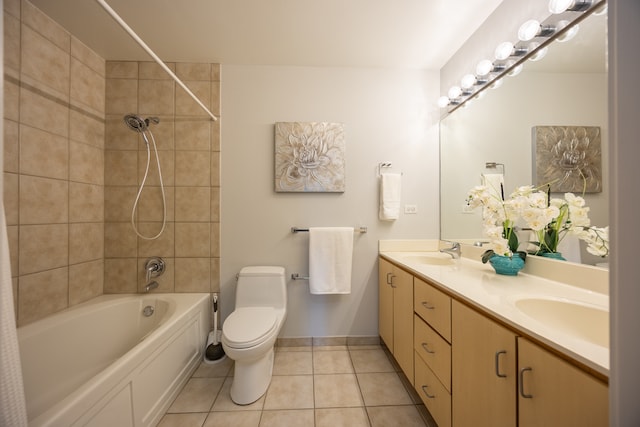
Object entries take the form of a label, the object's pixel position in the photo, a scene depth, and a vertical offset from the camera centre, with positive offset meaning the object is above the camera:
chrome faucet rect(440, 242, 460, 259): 1.68 -0.25
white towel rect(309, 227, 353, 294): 1.78 -0.34
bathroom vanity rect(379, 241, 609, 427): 0.55 -0.40
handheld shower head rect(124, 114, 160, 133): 1.67 +0.68
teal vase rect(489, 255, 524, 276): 1.15 -0.24
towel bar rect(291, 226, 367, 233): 1.84 -0.12
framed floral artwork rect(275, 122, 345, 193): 1.84 +0.47
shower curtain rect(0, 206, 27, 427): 0.59 -0.37
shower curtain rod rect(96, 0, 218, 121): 0.85 +0.77
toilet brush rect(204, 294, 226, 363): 1.70 -0.98
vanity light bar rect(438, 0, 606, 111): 1.00 +0.89
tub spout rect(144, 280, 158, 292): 1.74 -0.55
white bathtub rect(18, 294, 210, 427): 0.89 -0.76
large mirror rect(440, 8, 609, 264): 0.92 +0.51
